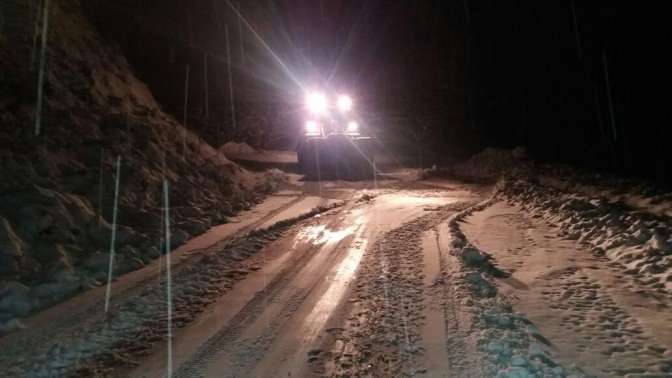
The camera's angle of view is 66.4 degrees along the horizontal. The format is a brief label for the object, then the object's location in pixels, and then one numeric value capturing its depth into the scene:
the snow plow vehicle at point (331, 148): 21.30
